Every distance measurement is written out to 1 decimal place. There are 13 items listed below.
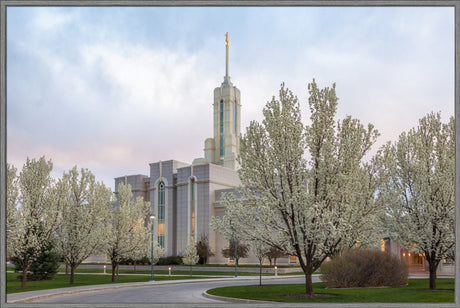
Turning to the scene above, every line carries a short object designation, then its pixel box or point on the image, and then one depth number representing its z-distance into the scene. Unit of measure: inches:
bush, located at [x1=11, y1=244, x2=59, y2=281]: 1526.8
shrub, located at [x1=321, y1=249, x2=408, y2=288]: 1036.5
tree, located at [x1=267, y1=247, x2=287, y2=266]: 2174.3
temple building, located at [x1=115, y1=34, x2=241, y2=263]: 3065.9
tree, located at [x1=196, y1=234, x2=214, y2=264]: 2768.2
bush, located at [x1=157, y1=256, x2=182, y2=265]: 2829.7
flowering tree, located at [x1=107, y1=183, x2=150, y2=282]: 1433.6
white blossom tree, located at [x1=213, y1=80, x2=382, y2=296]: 750.5
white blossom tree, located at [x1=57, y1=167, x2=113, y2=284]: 1235.9
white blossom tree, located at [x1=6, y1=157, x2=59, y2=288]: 1051.9
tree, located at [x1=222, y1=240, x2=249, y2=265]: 2444.6
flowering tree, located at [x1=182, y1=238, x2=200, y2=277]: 2139.0
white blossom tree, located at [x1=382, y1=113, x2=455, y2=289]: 864.3
